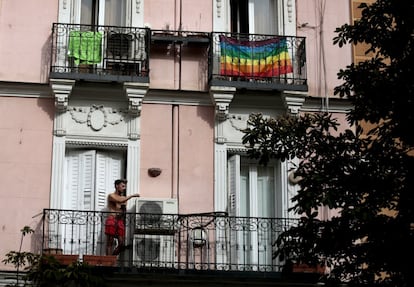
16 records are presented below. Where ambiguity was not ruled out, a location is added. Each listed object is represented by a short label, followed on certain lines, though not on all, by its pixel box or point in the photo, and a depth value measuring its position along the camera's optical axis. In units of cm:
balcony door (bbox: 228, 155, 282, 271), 1827
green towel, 1853
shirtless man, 1759
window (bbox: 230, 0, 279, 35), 1991
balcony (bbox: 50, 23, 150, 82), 1850
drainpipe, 1847
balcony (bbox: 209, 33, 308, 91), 1878
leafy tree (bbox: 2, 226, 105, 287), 1642
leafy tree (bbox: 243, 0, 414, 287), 1302
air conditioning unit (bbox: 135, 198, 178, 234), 1767
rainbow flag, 1894
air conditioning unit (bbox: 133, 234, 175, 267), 1747
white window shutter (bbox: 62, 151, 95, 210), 1830
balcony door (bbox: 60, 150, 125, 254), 1783
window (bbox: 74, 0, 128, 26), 1945
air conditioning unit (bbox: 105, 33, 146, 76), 1877
